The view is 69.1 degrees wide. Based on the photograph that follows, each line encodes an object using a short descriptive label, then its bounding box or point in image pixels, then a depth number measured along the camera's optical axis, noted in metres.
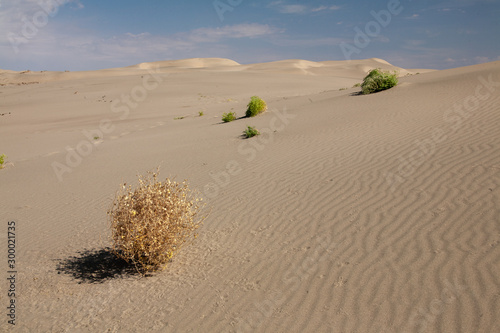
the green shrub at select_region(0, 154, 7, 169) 10.47
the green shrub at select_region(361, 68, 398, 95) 13.87
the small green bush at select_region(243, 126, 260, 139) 10.72
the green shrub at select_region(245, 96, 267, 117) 14.32
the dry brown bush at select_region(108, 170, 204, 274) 3.94
